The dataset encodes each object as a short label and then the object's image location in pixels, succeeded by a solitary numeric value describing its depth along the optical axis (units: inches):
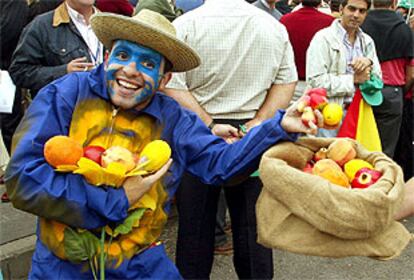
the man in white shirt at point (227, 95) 110.4
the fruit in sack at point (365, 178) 71.5
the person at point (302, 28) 169.2
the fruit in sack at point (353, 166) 74.7
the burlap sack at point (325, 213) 65.8
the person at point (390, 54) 183.0
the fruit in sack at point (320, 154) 79.0
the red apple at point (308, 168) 76.1
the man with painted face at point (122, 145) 72.9
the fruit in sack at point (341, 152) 77.4
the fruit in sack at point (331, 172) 71.9
